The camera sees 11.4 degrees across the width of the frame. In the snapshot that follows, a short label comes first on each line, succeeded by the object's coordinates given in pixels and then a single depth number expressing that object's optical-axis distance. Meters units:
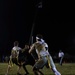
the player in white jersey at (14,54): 21.12
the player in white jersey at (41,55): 16.62
